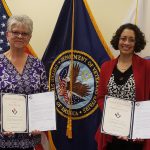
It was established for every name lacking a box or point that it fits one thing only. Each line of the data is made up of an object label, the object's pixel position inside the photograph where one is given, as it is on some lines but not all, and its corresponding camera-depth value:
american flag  2.99
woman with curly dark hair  2.23
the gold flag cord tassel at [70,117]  2.97
